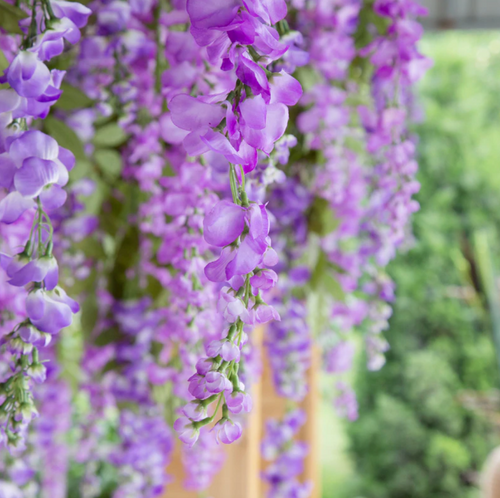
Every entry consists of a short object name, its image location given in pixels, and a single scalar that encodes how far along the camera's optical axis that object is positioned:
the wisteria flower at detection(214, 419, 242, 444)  0.65
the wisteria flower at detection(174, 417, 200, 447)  0.66
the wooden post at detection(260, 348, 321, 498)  2.18
